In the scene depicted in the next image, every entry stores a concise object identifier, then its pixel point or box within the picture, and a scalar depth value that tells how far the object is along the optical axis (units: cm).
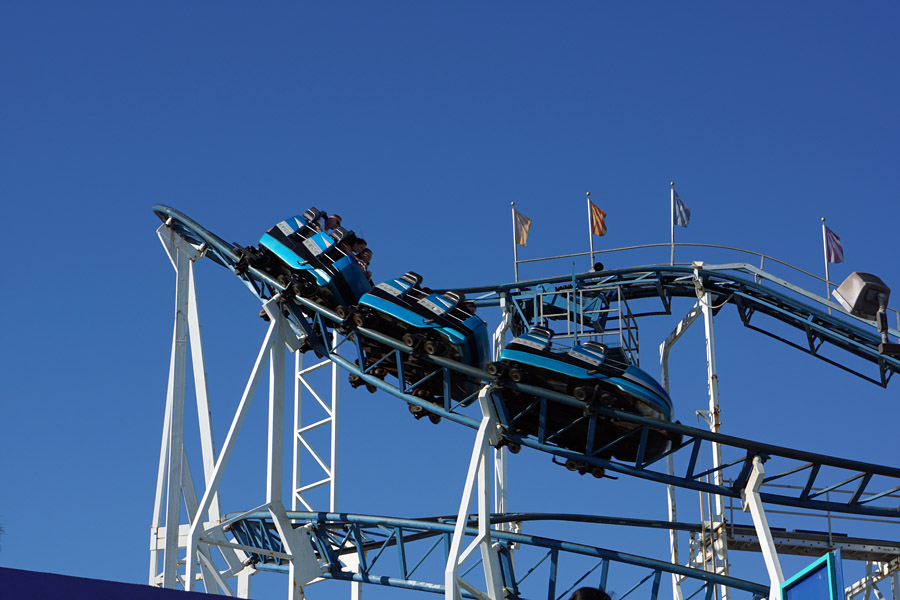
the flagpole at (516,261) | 2170
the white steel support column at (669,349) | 1952
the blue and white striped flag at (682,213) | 2311
